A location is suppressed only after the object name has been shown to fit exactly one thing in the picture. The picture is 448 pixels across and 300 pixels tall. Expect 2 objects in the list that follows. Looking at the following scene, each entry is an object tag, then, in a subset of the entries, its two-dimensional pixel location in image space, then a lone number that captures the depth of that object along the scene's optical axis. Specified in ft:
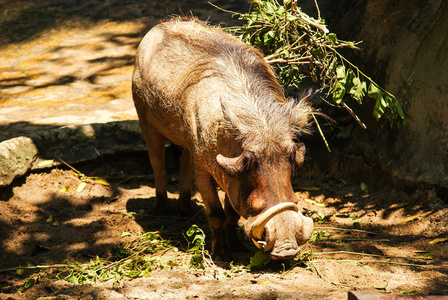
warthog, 22.52
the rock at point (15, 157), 32.32
